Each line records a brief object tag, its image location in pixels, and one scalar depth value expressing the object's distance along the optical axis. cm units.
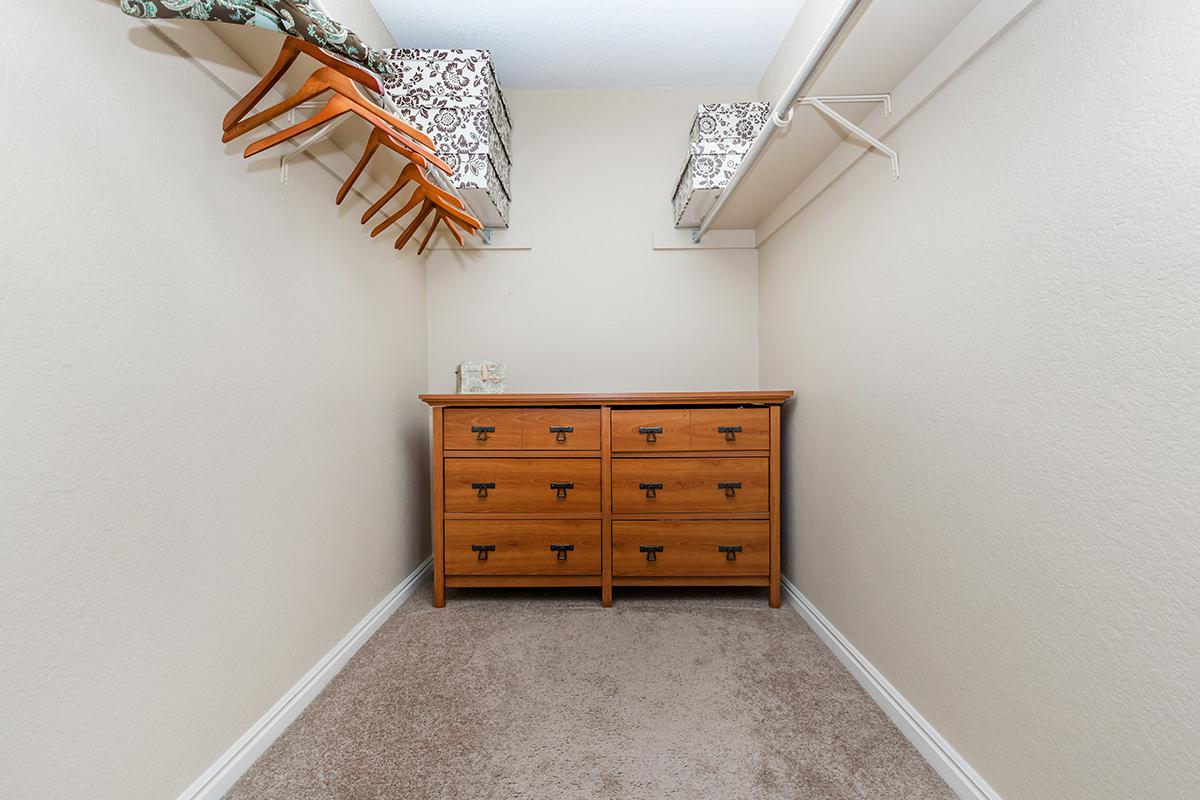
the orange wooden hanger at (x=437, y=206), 162
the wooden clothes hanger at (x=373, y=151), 129
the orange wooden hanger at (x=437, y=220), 179
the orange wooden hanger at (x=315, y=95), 108
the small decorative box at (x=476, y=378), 236
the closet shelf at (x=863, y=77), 112
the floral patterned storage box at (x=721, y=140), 208
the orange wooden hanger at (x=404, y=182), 152
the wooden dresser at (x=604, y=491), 213
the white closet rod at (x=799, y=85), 103
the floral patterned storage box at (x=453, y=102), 189
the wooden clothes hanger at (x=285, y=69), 107
